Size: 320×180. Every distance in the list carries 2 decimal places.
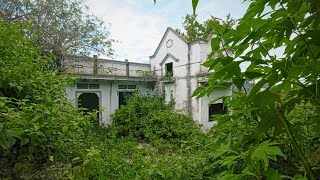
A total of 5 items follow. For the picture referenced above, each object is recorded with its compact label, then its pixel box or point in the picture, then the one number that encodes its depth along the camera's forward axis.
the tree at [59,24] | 8.25
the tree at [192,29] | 18.84
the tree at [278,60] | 0.63
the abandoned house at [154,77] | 10.66
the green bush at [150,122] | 9.92
